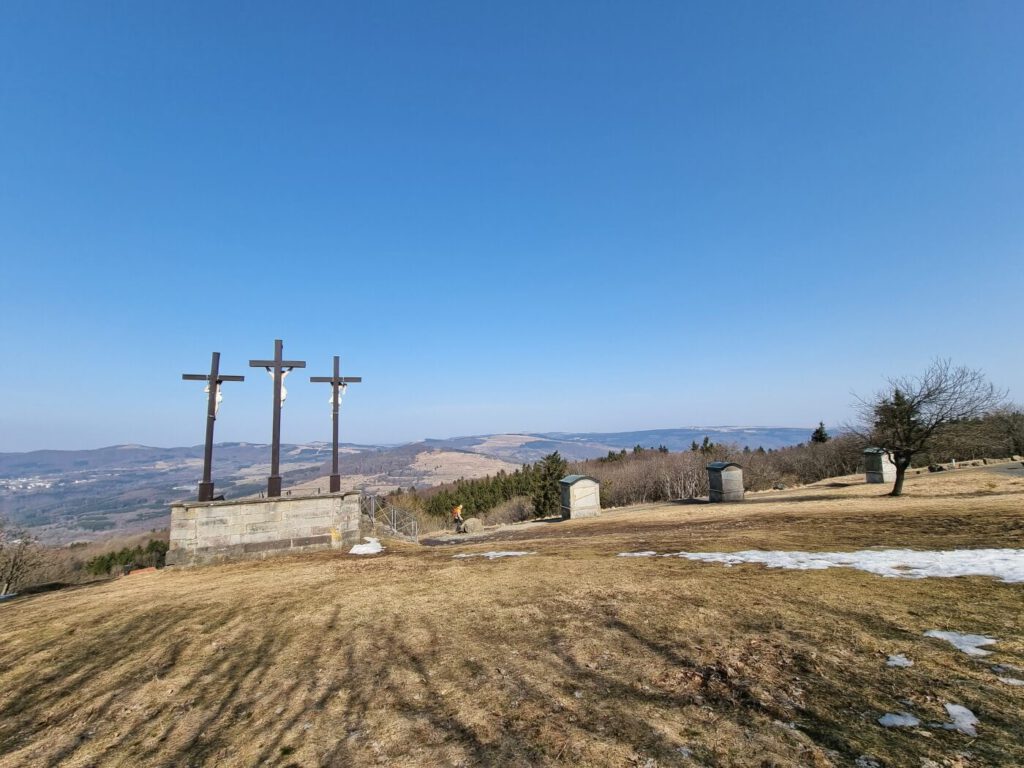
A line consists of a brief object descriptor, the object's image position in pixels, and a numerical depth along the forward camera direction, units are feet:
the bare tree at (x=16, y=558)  102.63
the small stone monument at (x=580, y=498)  101.09
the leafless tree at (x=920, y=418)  73.15
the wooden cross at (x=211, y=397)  49.42
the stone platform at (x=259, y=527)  45.01
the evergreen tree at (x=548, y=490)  187.83
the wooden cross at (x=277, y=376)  52.26
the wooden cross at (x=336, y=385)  56.03
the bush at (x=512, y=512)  202.10
